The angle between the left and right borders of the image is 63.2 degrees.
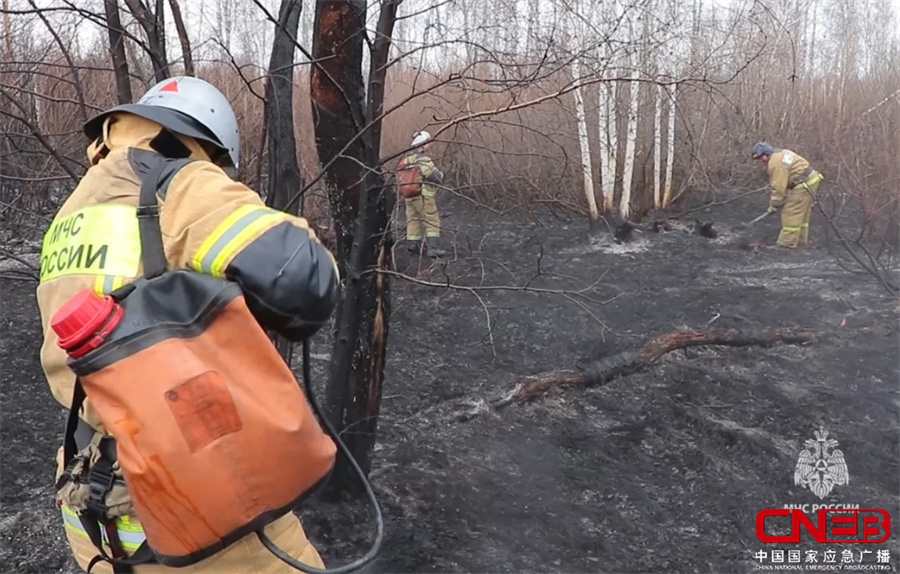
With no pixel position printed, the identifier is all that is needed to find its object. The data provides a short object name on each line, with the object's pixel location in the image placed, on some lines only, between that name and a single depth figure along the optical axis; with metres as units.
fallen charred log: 4.45
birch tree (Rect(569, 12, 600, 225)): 8.24
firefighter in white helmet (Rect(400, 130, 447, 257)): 8.09
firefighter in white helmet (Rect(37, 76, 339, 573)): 1.36
